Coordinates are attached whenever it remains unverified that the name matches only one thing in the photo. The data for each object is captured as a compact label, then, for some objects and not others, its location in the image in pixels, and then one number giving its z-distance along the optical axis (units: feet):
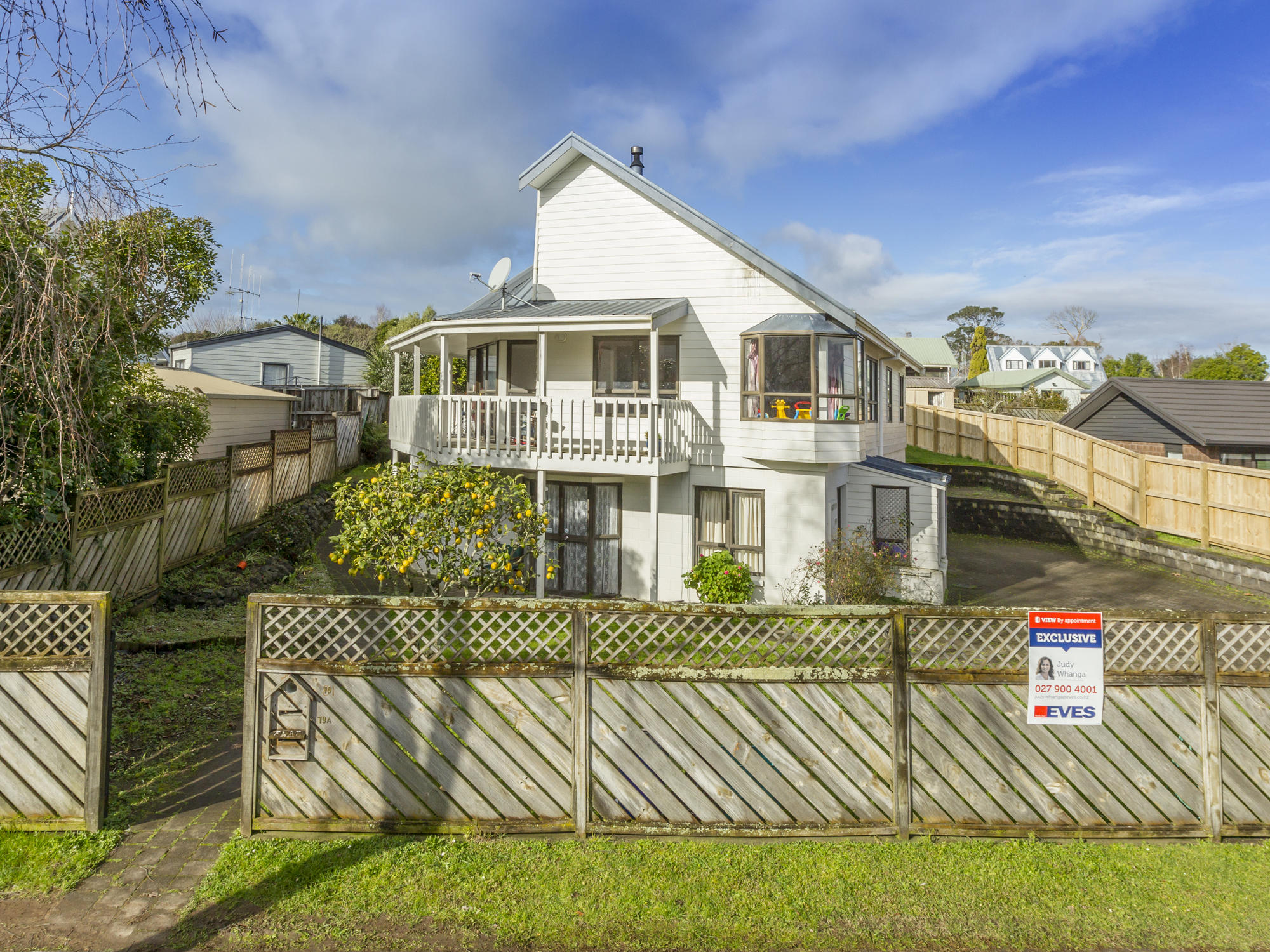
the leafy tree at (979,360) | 218.38
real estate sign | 16.87
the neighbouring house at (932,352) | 182.50
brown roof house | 63.87
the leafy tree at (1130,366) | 228.84
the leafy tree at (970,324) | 328.90
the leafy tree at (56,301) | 15.01
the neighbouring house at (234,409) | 67.15
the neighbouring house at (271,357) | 105.50
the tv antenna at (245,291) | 76.55
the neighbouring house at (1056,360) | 250.57
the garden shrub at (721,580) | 39.09
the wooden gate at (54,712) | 16.26
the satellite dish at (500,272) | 48.16
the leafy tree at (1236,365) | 144.05
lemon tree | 30.86
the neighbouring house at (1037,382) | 197.57
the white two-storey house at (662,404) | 41.55
